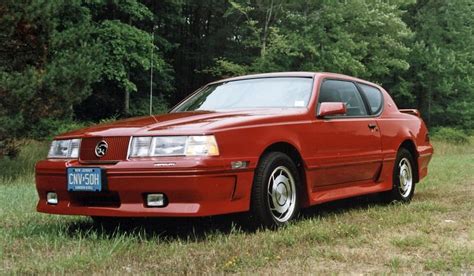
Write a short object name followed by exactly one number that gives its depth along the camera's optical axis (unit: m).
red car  4.38
